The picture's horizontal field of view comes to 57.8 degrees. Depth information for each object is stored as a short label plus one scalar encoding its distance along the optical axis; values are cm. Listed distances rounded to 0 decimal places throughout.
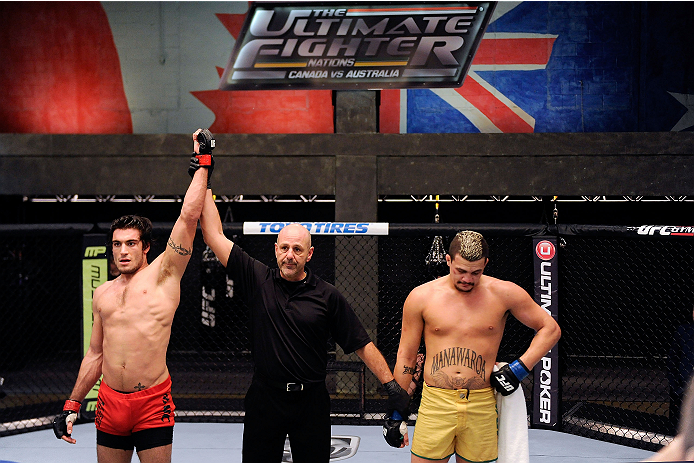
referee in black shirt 316
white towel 338
